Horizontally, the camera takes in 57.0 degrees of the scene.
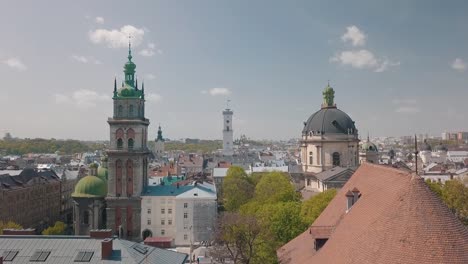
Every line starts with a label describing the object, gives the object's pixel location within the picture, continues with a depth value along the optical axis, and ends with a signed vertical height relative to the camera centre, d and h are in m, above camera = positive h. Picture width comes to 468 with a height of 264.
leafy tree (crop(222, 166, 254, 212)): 82.81 -8.02
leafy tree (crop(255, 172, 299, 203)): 61.53 -6.15
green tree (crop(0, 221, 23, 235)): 54.34 -9.21
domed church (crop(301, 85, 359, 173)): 83.94 +1.83
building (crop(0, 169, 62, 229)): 75.44 -8.59
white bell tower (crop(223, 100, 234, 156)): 197.38 +8.99
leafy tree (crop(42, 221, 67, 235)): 65.50 -11.92
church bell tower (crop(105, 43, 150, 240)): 69.62 -1.73
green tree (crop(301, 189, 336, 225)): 47.81 -6.47
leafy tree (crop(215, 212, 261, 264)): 36.50 -7.30
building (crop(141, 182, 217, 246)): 71.00 -10.42
